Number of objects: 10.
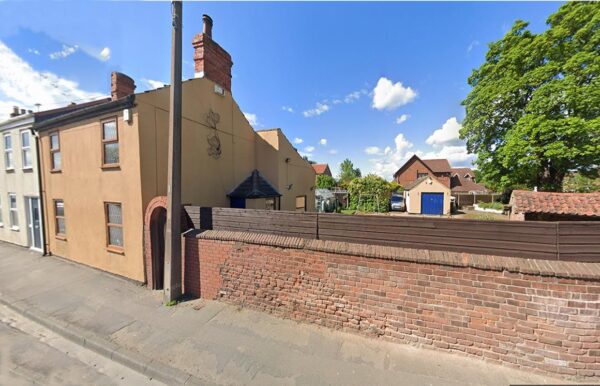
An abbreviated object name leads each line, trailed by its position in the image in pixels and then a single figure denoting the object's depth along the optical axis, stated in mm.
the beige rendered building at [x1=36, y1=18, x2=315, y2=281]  6195
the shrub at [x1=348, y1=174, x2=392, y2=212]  23844
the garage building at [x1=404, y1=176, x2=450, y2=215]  25281
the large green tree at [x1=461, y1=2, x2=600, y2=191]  10602
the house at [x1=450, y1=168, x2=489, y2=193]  40781
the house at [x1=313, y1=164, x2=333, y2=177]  53312
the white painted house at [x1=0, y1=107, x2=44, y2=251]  8938
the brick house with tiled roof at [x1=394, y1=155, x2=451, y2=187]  39844
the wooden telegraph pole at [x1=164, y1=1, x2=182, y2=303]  5250
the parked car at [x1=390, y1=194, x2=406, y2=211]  27969
